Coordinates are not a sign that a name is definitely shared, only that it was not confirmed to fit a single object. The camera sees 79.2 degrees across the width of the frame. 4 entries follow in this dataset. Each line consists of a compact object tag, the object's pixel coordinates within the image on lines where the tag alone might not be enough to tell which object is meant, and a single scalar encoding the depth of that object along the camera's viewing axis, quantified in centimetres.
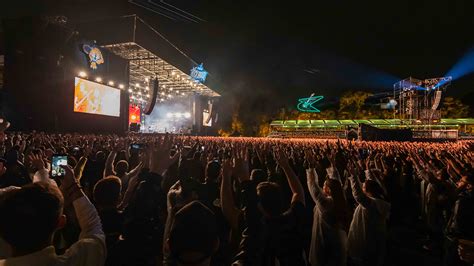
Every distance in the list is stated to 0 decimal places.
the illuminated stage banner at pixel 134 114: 3297
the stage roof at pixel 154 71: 2485
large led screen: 2019
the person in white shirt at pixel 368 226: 304
